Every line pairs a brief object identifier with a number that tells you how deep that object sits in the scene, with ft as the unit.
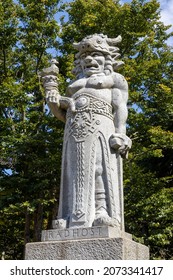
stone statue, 18.85
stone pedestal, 16.65
